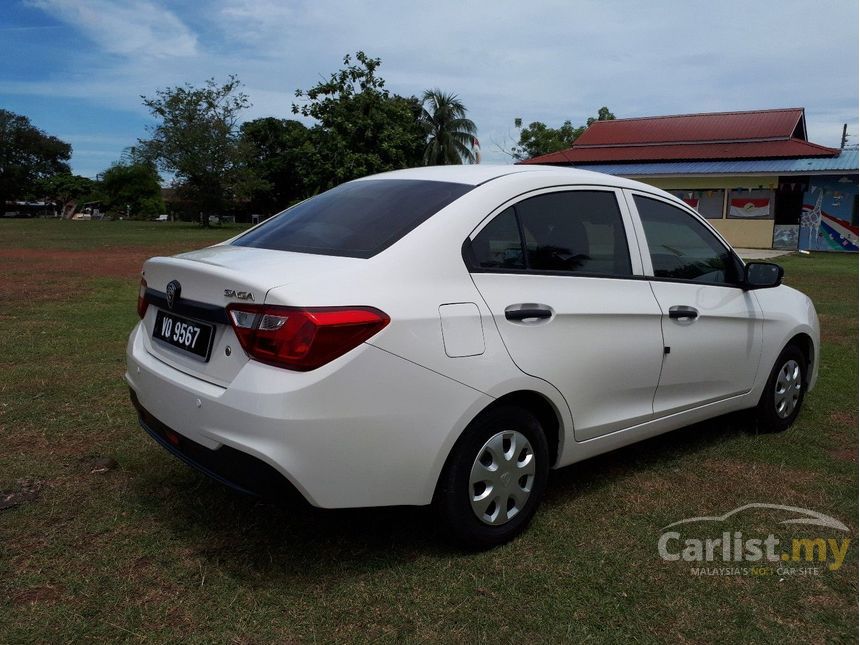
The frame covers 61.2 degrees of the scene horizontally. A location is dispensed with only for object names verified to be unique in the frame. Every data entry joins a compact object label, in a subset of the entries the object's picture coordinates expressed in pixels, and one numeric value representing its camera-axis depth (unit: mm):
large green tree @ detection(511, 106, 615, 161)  47156
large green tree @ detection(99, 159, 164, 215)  79738
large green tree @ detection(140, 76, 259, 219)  47969
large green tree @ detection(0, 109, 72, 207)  78125
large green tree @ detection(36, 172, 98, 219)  85500
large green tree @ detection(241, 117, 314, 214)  59388
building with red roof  27578
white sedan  2613
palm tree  49188
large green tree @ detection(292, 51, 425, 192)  41500
